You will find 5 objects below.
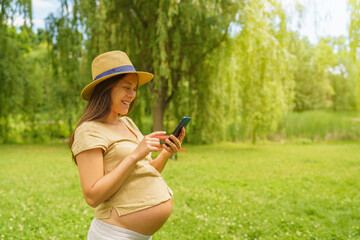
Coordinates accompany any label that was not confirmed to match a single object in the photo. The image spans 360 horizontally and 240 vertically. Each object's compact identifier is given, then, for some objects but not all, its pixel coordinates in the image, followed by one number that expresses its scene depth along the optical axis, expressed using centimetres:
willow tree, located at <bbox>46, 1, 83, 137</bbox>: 1131
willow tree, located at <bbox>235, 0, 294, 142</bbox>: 1146
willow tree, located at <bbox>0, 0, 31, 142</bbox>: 1466
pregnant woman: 181
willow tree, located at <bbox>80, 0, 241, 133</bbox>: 1016
